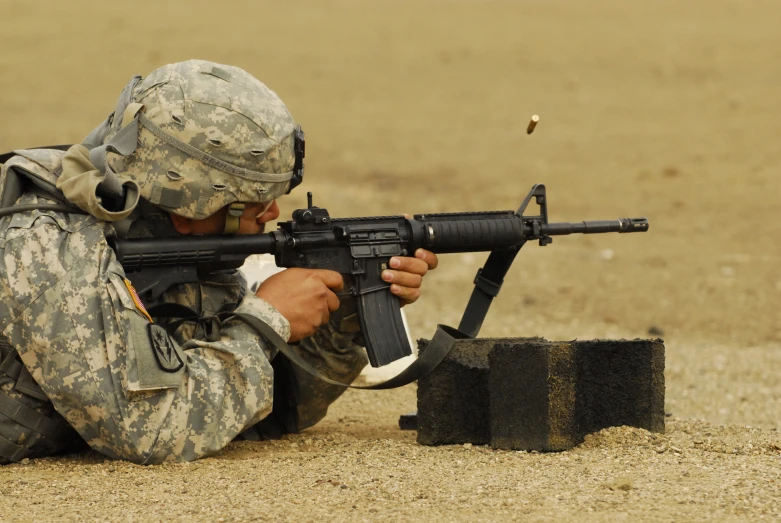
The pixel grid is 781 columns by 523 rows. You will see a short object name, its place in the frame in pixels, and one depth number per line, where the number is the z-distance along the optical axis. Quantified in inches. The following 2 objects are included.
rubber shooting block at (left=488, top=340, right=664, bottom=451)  355.6
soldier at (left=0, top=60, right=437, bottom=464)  322.7
